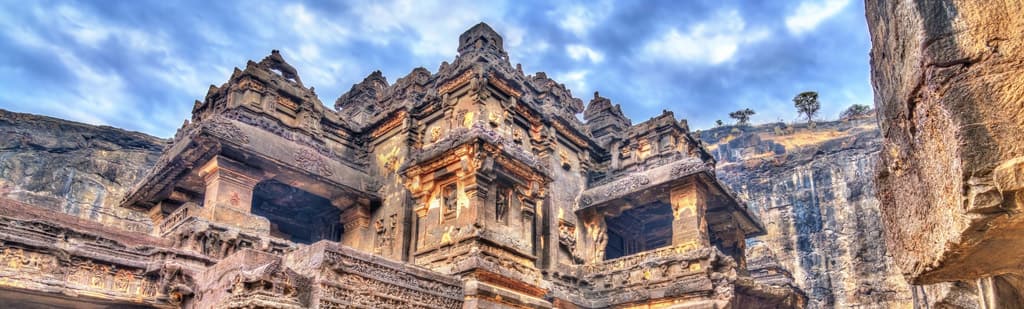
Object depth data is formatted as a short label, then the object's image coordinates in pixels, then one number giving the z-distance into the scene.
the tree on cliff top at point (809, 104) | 54.84
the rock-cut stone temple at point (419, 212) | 10.34
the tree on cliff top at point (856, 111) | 50.38
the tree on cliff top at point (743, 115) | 57.47
